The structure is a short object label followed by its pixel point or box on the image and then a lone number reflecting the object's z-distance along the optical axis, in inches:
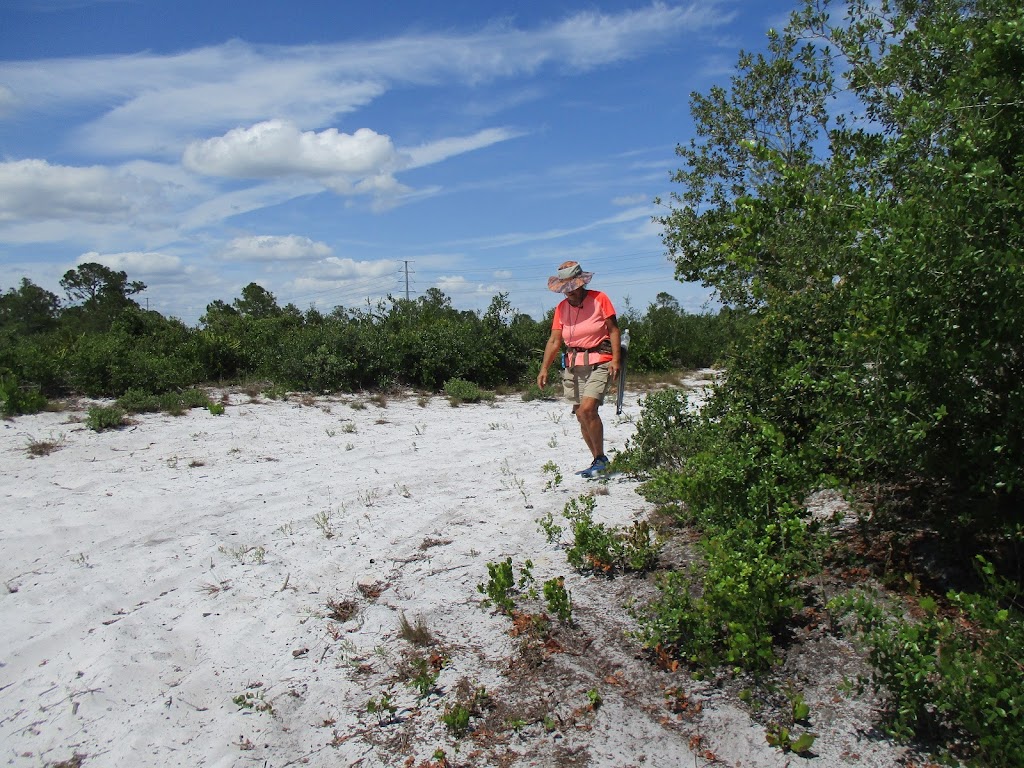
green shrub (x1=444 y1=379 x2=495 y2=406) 486.3
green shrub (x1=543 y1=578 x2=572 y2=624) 142.6
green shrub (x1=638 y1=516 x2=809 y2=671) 119.0
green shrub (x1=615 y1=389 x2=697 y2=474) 232.8
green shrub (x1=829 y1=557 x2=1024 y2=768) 90.3
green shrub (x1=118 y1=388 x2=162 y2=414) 387.5
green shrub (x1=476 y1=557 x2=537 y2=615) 149.2
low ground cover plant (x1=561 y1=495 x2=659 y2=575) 164.9
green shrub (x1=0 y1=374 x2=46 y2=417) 371.9
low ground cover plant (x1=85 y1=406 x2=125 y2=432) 355.6
